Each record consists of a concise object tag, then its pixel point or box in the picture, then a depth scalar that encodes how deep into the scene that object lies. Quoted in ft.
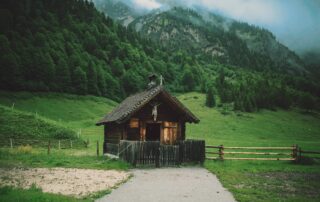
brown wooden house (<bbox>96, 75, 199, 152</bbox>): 84.48
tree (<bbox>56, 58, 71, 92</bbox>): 389.56
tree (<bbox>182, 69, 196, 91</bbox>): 530.02
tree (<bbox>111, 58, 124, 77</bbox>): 526.57
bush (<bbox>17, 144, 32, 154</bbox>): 99.94
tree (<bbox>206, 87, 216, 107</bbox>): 345.37
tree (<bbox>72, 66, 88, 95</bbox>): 399.24
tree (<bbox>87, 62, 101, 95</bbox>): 418.10
